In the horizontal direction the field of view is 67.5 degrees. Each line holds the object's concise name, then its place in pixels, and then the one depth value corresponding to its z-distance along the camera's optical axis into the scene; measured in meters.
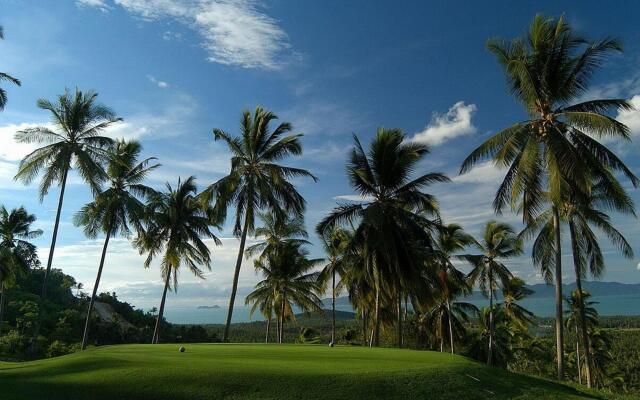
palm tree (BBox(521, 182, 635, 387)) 23.48
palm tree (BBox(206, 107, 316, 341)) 27.28
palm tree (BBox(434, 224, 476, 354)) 36.76
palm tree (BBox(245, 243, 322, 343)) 42.06
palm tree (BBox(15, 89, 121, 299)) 27.41
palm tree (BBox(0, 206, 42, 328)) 38.12
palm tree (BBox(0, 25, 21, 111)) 19.62
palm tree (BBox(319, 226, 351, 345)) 40.88
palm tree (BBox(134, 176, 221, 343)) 34.41
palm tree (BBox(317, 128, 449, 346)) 25.66
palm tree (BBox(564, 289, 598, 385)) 43.41
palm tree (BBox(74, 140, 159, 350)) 32.00
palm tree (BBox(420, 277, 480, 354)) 42.81
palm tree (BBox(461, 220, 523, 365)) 38.50
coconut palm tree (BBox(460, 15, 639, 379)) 17.69
